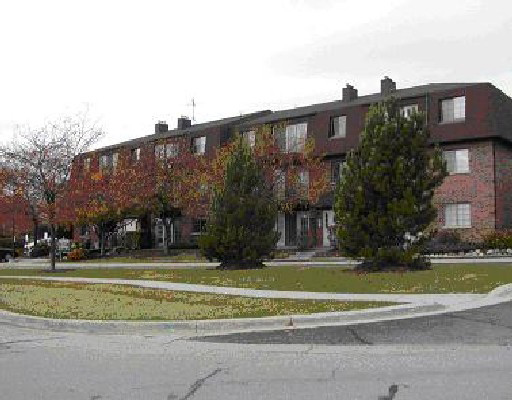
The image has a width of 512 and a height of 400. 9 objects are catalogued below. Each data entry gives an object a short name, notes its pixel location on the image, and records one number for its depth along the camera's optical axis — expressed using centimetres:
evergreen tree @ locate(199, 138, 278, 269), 2747
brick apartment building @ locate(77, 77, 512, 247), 3644
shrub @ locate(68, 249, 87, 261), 4572
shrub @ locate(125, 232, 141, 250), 5369
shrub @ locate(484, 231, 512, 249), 3278
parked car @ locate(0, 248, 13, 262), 4994
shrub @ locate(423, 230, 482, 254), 3356
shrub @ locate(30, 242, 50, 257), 5487
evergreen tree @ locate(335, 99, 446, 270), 2269
